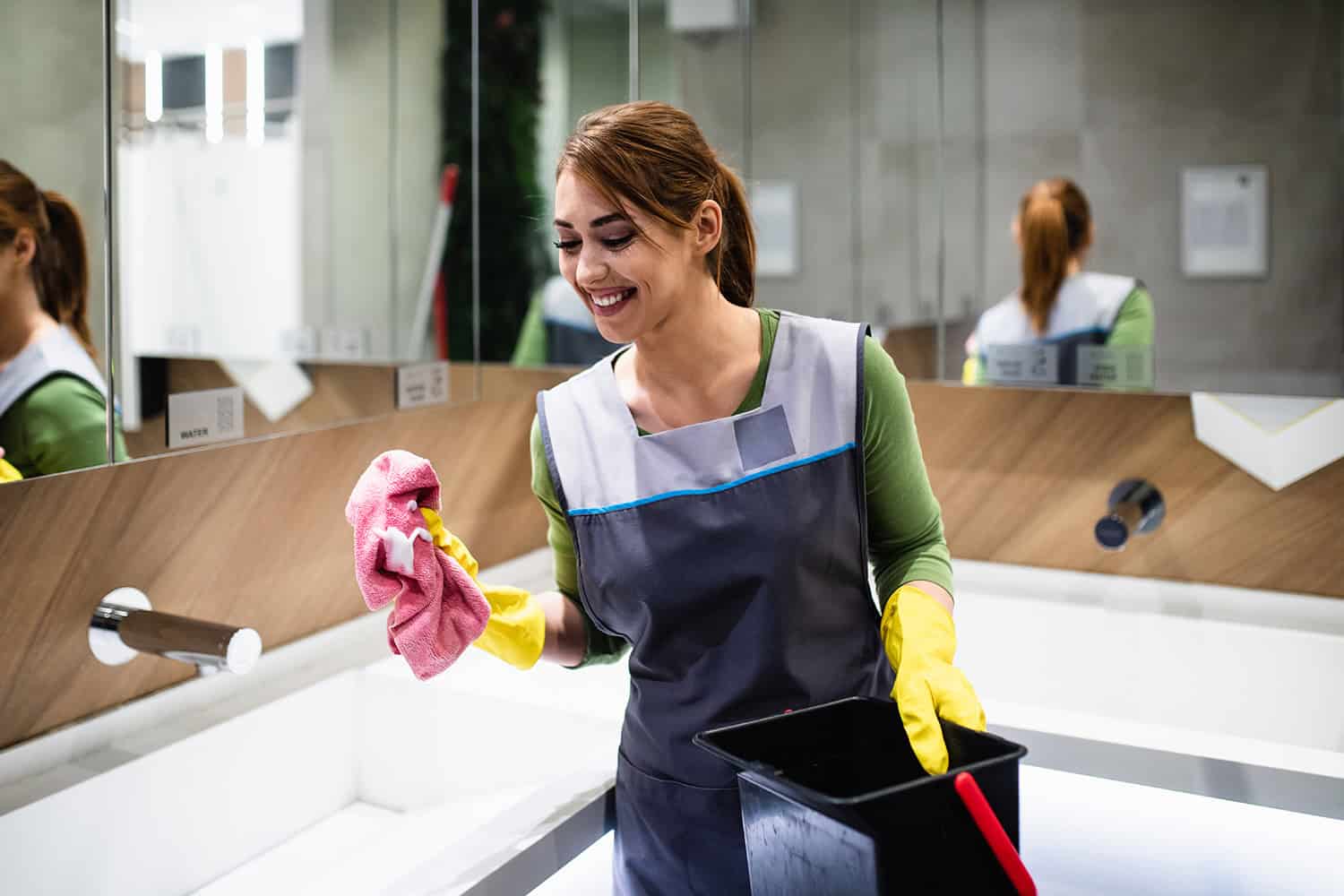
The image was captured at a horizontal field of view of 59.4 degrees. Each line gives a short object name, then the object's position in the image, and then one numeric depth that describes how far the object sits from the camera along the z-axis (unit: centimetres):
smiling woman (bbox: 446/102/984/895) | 100
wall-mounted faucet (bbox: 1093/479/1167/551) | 148
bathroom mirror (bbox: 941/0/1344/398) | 145
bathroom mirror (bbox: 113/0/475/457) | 128
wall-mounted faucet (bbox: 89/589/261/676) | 105
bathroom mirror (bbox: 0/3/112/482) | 107
